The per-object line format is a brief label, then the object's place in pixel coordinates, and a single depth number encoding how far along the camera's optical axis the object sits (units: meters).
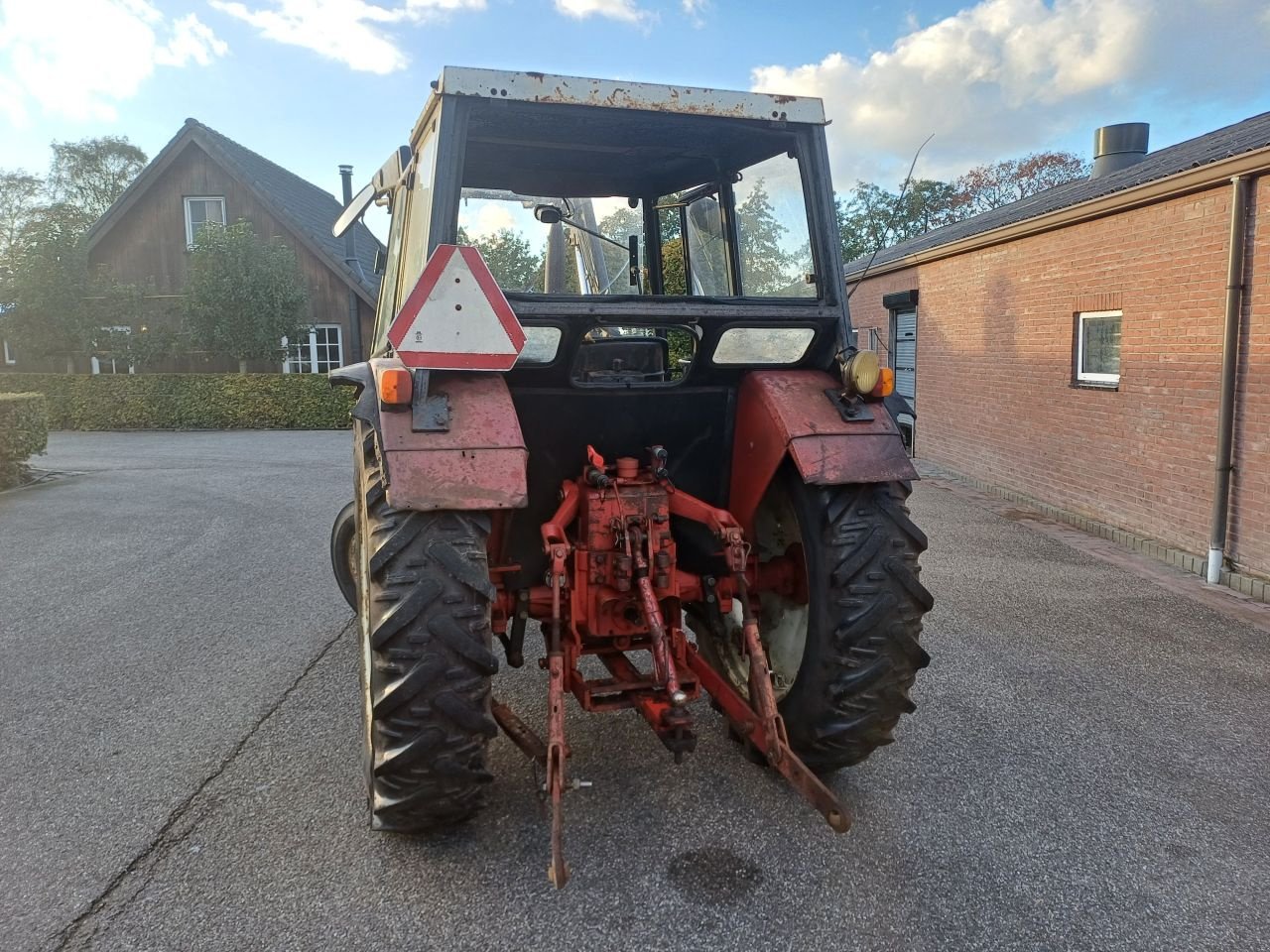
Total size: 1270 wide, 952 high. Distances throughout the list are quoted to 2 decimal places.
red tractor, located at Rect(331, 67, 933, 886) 2.66
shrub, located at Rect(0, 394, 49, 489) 10.82
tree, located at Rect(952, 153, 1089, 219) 34.19
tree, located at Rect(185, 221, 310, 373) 19.00
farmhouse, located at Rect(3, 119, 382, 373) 22.34
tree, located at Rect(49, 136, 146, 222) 36.34
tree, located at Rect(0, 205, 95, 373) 19.14
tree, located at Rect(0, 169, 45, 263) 35.25
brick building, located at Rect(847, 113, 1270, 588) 6.54
